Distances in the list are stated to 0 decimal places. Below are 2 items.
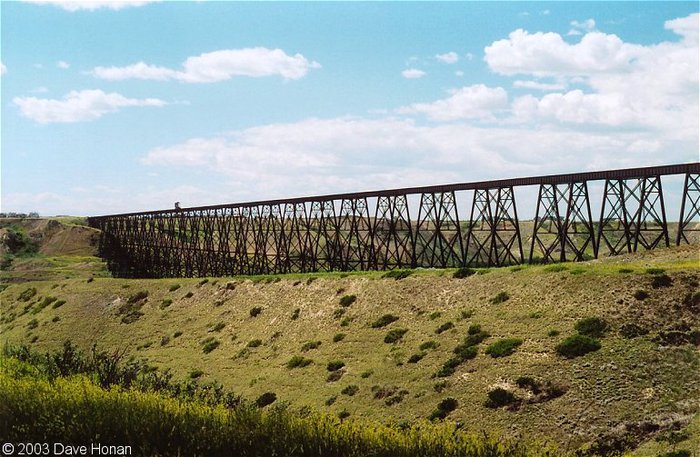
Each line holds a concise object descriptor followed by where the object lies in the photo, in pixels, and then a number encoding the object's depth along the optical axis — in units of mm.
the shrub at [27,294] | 72025
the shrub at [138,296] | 60450
